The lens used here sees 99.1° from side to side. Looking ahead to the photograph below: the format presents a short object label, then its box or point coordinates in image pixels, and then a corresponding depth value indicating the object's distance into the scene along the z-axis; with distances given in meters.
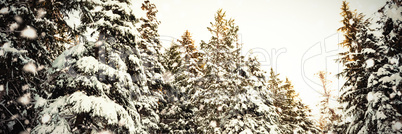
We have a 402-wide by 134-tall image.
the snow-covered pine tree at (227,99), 10.84
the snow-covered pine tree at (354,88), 10.20
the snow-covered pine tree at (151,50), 11.95
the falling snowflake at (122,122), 6.18
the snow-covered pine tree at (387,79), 8.55
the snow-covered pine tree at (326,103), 20.40
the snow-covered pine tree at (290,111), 18.75
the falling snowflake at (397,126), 8.25
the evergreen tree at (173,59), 17.52
